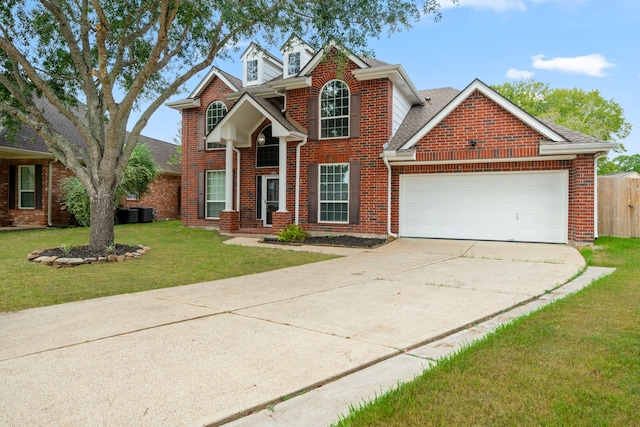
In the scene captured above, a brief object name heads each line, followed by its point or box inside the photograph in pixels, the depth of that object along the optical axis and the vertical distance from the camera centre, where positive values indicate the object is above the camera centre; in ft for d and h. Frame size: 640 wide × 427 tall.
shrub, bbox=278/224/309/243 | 42.55 -2.86
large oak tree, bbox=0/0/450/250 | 29.76 +13.06
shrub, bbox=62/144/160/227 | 57.36 +3.02
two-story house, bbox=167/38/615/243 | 38.37 +4.77
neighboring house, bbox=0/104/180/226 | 57.57 +2.60
